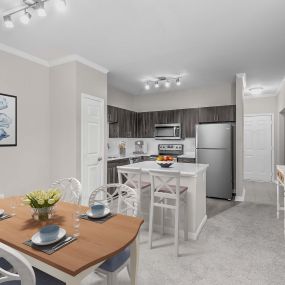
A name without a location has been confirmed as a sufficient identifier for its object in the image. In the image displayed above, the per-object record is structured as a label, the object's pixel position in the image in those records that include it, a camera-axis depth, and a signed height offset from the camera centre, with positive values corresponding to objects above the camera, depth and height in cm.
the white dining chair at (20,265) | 85 -51
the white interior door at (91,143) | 368 -3
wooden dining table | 102 -59
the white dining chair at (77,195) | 213 -56
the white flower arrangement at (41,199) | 150 -42
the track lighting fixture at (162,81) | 460 +141
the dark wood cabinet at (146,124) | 591 +51
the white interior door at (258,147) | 650 -19
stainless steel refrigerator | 457 -34
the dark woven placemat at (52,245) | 112 -58
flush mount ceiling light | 556 +139
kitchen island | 281 -80
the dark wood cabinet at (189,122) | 533 +51
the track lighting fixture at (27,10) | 184 +128
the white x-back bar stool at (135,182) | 270 -56
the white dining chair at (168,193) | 243 -64
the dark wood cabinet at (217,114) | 490 +66
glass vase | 152 -53
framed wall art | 305 +33
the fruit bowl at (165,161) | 314 -30
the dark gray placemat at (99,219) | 153 -58
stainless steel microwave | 549 +26
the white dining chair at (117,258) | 141 -83
